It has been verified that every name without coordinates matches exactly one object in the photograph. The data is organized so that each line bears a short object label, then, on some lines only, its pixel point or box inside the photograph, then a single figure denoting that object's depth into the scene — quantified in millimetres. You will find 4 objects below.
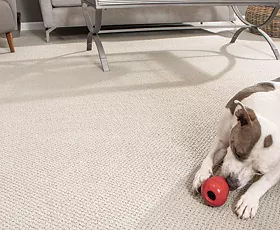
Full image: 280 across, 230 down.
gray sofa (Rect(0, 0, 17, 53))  2186
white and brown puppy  836
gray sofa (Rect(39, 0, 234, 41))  2629
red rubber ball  878
